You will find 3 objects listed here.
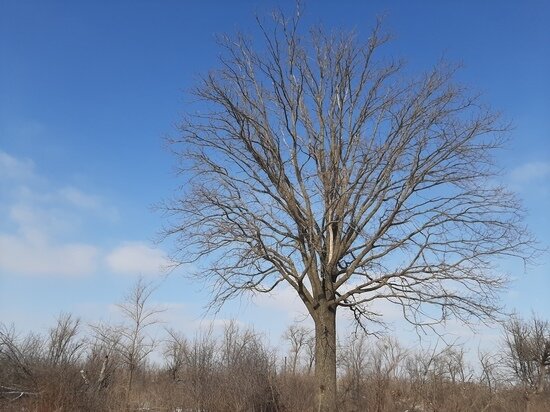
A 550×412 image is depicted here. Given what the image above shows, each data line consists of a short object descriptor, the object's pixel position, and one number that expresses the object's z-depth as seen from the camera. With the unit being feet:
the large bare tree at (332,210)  50.52
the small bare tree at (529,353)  123.24
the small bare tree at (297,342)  197.98
